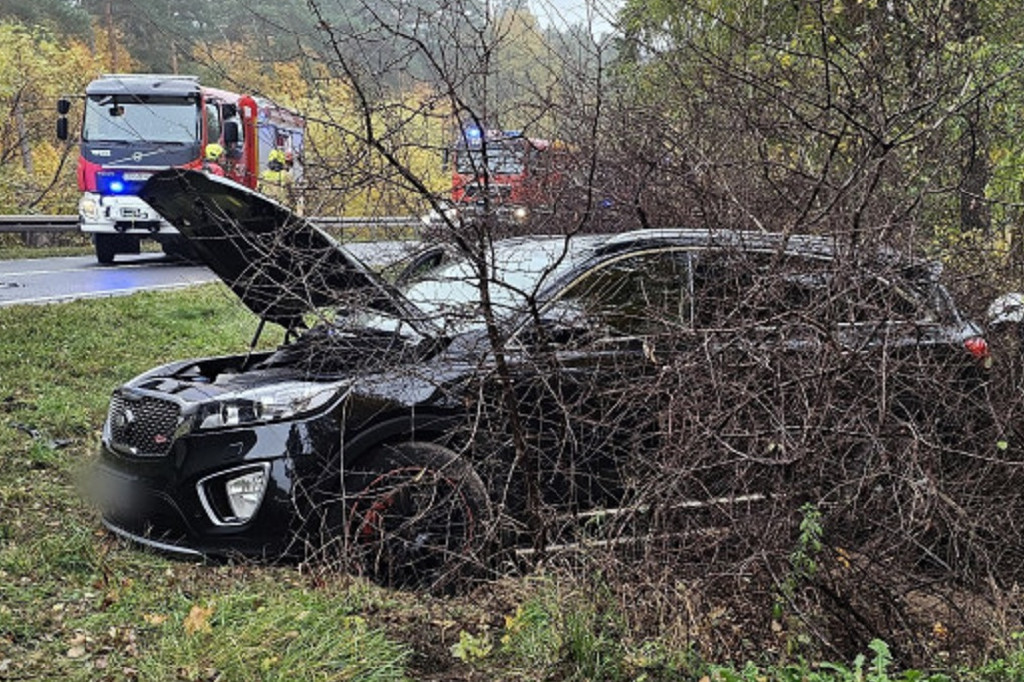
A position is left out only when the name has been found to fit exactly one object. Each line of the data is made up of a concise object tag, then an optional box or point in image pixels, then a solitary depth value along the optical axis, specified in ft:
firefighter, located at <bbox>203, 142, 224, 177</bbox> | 48.59
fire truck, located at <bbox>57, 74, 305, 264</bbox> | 53.62
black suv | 13.89
